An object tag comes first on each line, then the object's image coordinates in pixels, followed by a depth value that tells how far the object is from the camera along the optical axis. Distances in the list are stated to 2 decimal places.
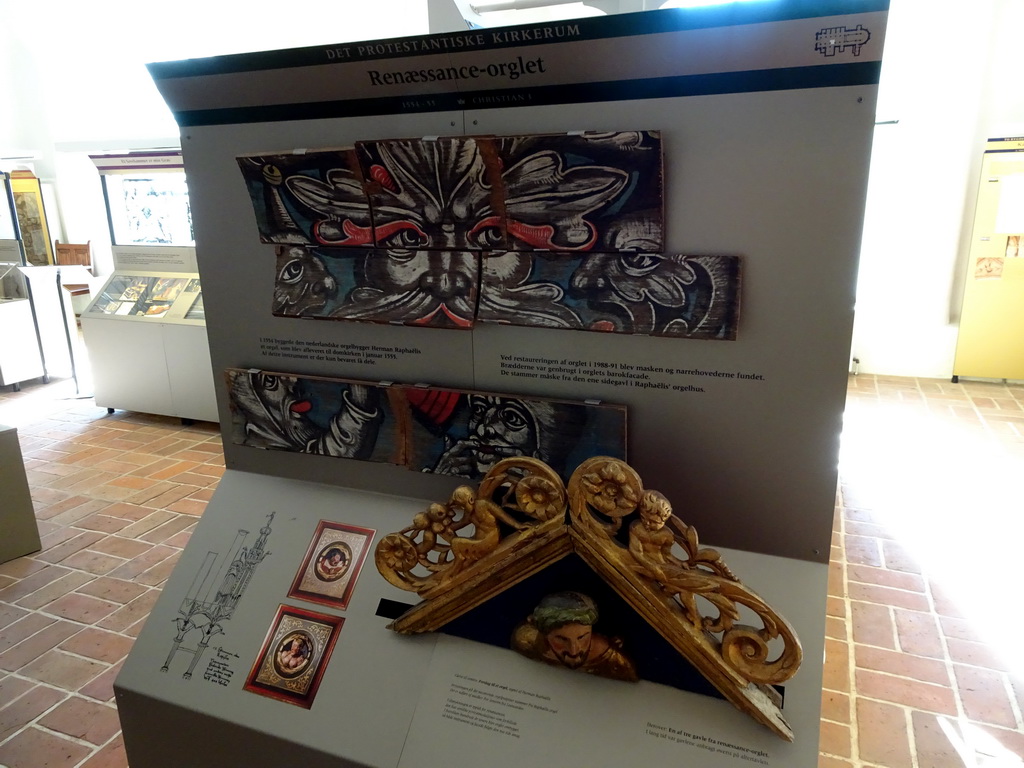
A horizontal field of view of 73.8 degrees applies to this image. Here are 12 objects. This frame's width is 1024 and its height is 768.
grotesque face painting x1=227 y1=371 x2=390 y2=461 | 1.64
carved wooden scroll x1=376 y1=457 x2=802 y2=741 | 1.14
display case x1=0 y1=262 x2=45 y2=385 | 6.23
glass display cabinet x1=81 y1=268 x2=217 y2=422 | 5.34
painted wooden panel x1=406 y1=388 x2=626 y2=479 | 1.41
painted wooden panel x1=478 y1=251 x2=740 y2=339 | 1.27
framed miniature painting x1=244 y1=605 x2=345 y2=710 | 1.50
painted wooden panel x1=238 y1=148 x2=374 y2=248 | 1.51
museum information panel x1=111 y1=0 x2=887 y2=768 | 1.20
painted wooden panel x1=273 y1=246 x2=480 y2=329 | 1.49
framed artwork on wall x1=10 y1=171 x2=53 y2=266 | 9.48
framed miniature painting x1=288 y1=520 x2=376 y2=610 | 1.58
